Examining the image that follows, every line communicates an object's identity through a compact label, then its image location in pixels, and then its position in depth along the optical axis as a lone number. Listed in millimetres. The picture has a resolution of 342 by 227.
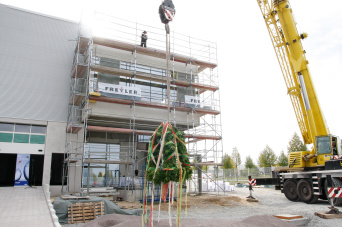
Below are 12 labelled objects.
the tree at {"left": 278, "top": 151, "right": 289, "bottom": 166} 34994
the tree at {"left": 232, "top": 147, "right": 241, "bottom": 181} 44834
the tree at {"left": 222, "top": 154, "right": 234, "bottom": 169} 42000
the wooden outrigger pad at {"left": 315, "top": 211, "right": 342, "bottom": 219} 9953
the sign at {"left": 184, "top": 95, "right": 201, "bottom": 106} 19203
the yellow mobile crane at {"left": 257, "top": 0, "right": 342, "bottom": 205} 13880
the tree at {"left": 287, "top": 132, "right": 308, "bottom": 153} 31359
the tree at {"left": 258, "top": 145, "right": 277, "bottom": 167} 37375
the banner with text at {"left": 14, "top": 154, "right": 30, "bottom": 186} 16812
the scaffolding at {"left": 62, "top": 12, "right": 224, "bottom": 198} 17172
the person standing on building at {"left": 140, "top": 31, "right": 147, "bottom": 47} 19438
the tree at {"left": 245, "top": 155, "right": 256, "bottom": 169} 42656
